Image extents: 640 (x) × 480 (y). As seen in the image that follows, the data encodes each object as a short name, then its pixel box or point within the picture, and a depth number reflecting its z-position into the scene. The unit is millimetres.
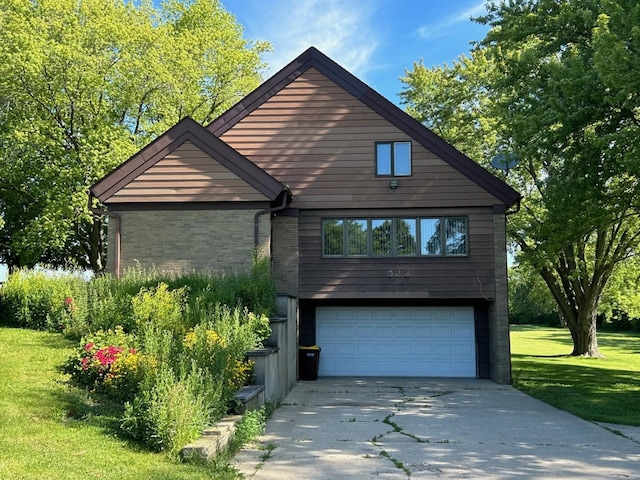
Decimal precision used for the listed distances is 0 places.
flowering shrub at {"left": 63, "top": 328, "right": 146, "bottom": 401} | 8531
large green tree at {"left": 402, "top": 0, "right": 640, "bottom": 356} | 12719
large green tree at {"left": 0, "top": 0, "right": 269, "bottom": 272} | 26344
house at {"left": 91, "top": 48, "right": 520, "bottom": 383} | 17453
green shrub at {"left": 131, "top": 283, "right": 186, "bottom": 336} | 10867
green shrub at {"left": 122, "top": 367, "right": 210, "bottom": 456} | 6840
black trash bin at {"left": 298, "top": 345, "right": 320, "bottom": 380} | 17312
